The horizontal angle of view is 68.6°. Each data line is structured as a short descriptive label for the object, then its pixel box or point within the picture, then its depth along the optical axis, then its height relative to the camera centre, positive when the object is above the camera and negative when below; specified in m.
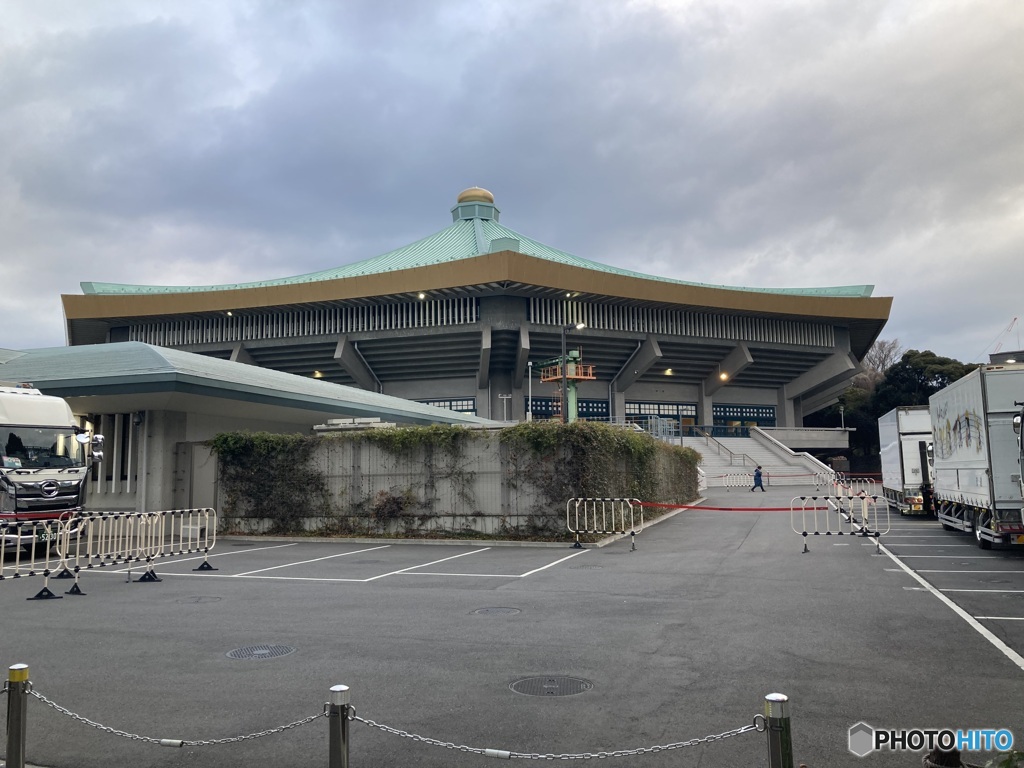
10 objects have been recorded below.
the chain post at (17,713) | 4.39 -1.39
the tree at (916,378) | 64.69 +7.14
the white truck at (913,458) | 24.38 +0.04
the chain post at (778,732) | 3.39 -1.23
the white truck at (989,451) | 14.05 +0.15
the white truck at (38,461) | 16.58 +0.34
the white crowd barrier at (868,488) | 35.41 -1.51
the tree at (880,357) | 97.16 +13.48
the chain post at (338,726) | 3.75 -1.28
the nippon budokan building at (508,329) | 53.12 +10.60
